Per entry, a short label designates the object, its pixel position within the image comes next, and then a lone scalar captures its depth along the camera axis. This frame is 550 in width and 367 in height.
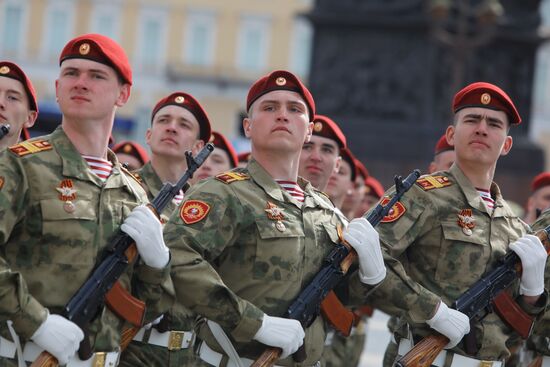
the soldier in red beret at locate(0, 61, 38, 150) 12.44
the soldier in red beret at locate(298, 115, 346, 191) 15.35
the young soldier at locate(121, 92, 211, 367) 12.95
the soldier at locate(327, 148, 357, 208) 17.52
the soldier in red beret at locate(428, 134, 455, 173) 17.86
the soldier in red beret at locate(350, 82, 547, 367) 11.70
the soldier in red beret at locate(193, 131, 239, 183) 16.61
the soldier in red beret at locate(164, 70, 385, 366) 10.31
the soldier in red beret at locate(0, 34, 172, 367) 9.16
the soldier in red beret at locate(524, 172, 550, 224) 18.58
